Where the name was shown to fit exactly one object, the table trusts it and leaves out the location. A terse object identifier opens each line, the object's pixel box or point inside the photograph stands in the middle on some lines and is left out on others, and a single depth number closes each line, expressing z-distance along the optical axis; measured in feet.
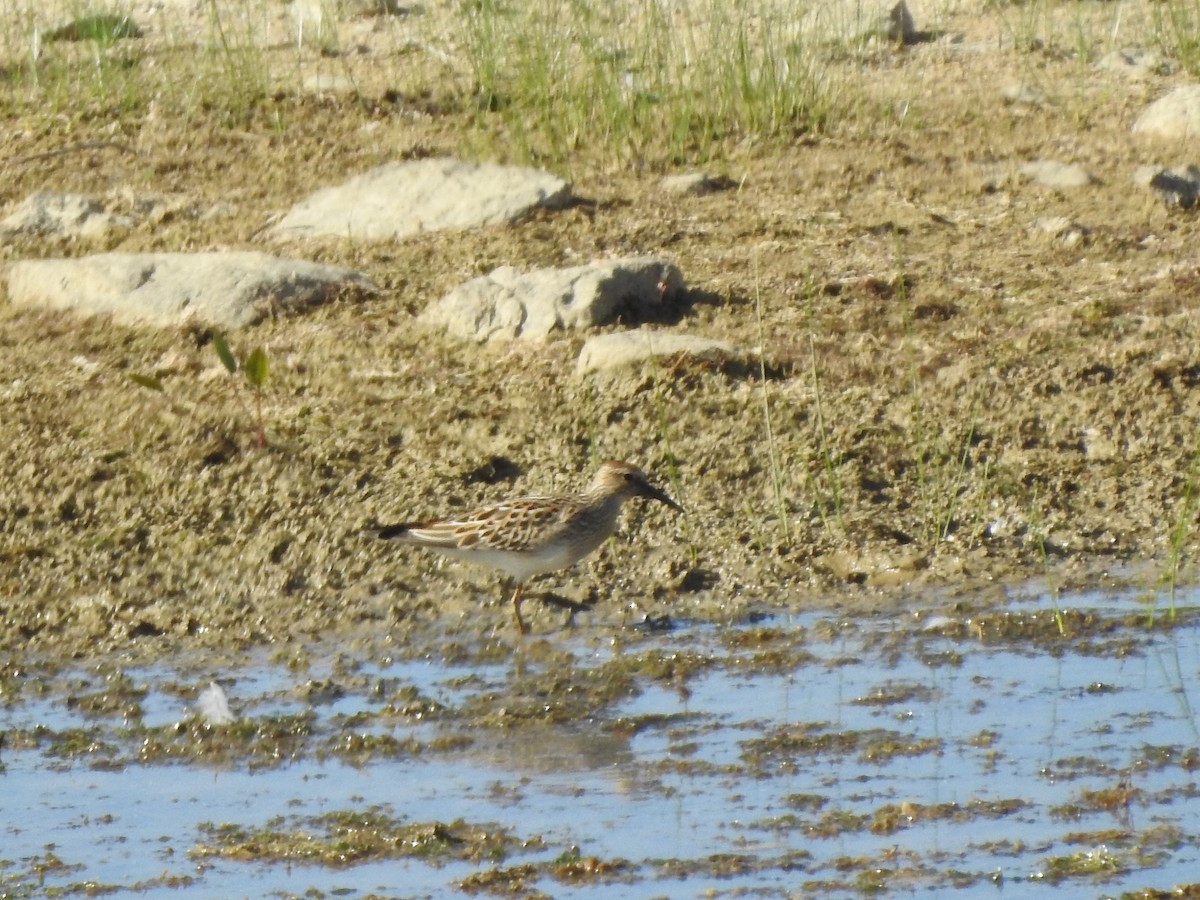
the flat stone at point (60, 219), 63.26
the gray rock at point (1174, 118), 67.36
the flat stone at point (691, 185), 64.23
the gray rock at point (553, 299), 54.13
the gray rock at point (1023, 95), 72.28
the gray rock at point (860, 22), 76.18
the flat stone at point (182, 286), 55.98
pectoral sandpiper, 42.37
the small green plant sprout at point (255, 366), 48.57
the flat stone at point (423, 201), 61.77
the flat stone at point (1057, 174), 63.72
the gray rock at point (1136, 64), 74.59
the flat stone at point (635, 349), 51.70
